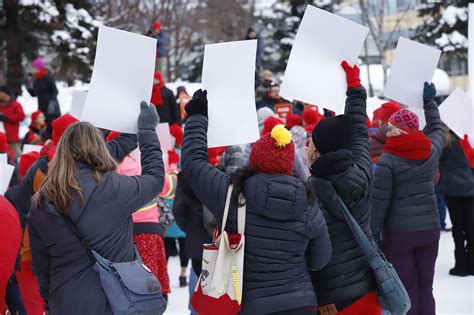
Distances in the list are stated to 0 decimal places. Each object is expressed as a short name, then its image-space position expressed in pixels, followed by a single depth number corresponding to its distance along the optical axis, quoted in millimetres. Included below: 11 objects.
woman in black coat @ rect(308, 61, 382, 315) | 4570
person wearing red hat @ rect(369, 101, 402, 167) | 7906
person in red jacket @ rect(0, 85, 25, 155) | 15278
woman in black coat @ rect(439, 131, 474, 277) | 9227
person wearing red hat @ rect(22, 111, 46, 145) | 14073
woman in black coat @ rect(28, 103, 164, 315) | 4234
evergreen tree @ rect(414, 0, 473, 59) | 27031
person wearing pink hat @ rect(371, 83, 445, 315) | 6258
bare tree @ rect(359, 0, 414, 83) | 27500
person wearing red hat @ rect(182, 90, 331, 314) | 4176
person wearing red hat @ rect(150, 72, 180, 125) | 13348
